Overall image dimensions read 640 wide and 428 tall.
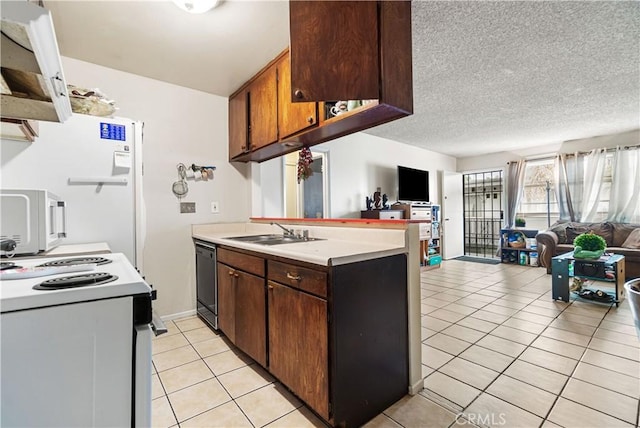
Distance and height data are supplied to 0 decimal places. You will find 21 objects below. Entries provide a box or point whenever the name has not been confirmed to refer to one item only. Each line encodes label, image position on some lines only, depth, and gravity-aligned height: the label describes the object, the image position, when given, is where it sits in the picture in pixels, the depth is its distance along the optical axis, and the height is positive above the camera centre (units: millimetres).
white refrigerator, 1682 +279
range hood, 739 +511
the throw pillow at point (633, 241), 4171 -449
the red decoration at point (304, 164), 2869 +532
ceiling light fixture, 1711 +1288
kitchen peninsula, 1324 -542
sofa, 4023 -460
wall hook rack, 2904 +456
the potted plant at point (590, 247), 3178 -411
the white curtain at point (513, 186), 5934 +537
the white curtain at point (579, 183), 5043 +507
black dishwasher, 2486 -628
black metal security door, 6629 +7
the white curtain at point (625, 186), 4711 +402
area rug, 5781 -1003
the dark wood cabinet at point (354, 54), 1481 +848
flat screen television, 5285 +547
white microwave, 1287 -3
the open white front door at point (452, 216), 6164 -69
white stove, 665 -338
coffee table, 3083 -669
